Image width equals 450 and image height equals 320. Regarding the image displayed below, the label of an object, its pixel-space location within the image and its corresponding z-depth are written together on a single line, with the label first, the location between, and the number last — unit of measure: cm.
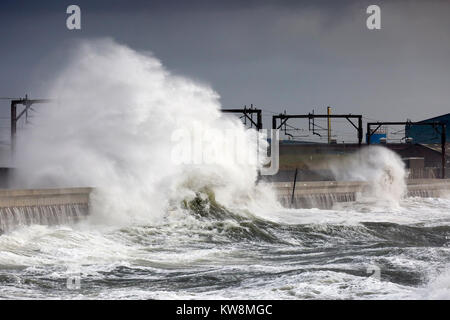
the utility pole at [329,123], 6279
